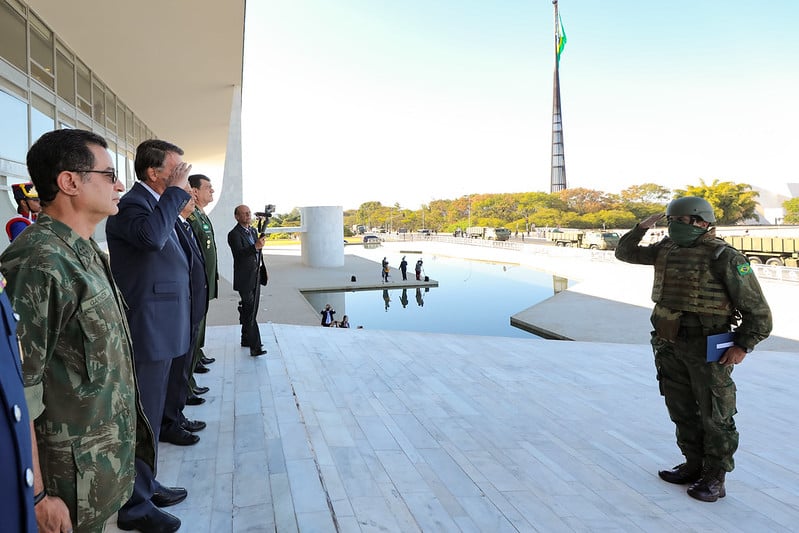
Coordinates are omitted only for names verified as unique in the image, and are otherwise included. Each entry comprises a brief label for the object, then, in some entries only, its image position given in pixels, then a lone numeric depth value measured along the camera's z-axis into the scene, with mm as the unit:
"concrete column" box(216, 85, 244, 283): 14844
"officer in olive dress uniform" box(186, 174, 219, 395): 3624
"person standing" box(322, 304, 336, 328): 12353
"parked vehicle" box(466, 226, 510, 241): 41250
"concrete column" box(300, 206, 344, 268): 27703
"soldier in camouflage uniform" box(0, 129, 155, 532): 1168
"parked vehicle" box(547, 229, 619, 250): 29375
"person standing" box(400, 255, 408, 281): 24841
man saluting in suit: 2047
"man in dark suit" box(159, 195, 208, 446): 2818
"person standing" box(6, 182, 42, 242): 3048
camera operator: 5109
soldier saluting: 2590
